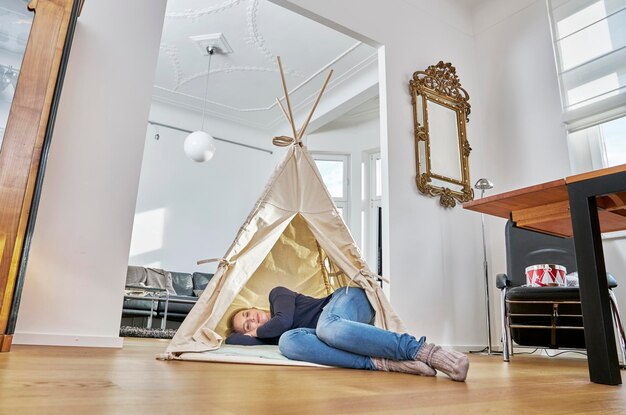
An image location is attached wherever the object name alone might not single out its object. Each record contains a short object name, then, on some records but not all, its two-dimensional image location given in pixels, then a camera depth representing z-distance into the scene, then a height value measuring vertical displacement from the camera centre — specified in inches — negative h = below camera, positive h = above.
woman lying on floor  52.0 -3.8
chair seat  87.4 +4.8
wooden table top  60.2 +16.8
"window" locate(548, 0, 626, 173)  122.2 +67.6
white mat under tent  60.6 -6.7
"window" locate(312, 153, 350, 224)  239.5 +74.7
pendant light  172.2 +61.3
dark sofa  176.2 +7.2
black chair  89.4 +3.3
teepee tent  75.2 +10.6
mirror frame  134.0 +62.2
